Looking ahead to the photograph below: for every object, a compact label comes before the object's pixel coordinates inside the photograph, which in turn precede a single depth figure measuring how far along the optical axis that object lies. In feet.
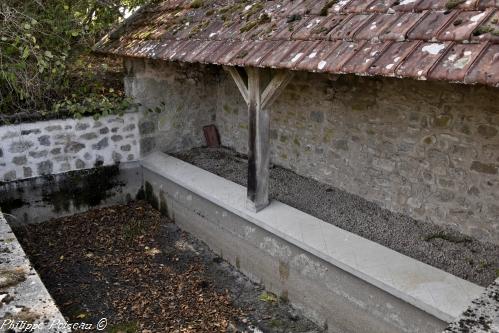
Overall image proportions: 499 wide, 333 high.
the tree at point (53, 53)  17.87
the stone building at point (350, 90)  8.79
